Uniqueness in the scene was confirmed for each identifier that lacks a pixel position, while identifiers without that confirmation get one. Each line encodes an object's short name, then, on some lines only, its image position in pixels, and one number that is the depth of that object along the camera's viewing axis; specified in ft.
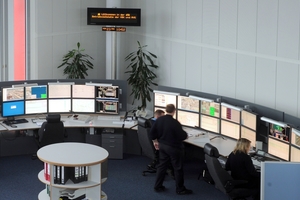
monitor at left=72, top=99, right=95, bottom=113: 30.81
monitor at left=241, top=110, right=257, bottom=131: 23.95
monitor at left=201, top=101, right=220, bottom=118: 26.84
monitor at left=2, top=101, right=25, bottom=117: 28.60
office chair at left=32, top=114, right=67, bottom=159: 27.22
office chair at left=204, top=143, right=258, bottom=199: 20.74
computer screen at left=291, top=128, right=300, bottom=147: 21.23
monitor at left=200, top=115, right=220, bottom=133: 26.99
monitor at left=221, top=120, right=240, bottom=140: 25.67
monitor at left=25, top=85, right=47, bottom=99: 29.48
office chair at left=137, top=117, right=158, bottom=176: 25.79
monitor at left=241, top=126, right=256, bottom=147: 24.19
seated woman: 20.99
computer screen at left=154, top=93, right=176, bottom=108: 28.99
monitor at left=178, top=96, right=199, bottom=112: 28.02
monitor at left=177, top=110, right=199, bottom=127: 28.17
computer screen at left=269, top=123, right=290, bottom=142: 22.20
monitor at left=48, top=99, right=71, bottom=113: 30.37
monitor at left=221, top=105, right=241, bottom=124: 25.41
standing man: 23.35
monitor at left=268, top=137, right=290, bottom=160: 22.31
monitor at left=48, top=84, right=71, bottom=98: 30.17
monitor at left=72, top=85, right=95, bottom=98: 30.60
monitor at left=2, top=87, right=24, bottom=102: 28.45
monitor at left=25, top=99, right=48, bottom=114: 29.71
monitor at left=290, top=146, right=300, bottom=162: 21.39
